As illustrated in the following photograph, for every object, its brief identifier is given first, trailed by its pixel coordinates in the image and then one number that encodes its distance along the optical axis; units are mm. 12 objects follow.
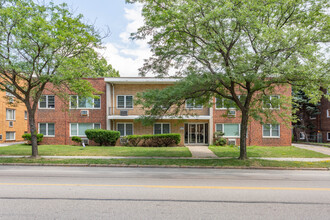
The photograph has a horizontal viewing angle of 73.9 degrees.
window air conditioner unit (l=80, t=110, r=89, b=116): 21008
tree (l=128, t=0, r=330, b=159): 9156
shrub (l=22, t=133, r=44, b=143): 19908
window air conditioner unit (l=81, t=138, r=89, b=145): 20417
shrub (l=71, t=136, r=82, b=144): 20223
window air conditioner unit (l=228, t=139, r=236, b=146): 20719
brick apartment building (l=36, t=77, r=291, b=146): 20812
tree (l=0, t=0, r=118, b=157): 10531
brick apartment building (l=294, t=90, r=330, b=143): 29719
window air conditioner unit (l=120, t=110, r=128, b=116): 20406
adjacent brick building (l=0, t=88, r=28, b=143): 25328
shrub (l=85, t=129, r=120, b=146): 19188
